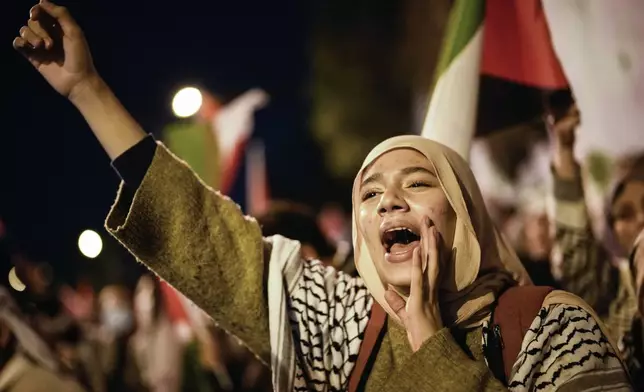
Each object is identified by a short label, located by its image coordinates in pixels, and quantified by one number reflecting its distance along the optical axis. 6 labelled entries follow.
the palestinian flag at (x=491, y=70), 2.67
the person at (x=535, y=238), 2.85
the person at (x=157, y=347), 4.97
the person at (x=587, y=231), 2.72
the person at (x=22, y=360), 2.96
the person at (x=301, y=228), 3.29
